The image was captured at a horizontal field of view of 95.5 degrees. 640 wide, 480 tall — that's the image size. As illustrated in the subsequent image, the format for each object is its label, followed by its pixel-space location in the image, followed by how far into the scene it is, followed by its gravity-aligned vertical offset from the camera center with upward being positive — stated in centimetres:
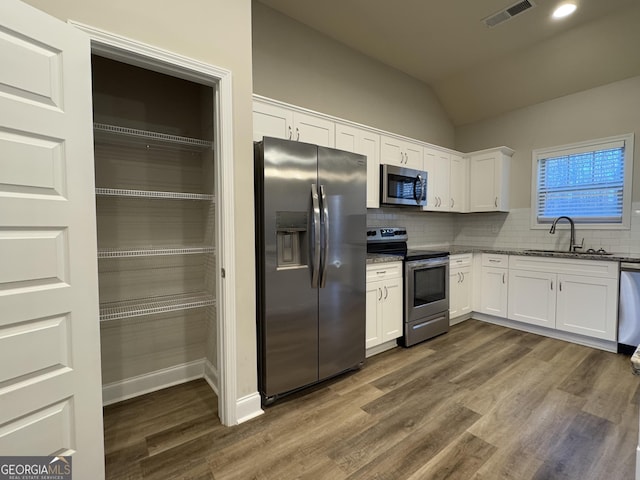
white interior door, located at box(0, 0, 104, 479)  116 -7
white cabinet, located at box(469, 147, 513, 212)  409 +70
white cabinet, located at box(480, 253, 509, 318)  380 -75
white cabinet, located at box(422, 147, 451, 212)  390 +68
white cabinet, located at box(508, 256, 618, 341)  304 -76
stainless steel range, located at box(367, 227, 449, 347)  310 -65
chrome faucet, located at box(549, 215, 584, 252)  366 -17
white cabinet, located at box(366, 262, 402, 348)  280 -74
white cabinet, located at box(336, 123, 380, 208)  297 +87
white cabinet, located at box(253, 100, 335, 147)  242 +93
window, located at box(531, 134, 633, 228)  339 +57
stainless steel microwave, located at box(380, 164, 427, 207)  331 +51
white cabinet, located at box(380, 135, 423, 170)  336 +92
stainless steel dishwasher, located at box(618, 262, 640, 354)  286 -79
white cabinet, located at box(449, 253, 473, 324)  372 -75
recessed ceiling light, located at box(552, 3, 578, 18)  275 +211
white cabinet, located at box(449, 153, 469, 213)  424 +66
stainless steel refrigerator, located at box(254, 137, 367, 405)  206 -25
